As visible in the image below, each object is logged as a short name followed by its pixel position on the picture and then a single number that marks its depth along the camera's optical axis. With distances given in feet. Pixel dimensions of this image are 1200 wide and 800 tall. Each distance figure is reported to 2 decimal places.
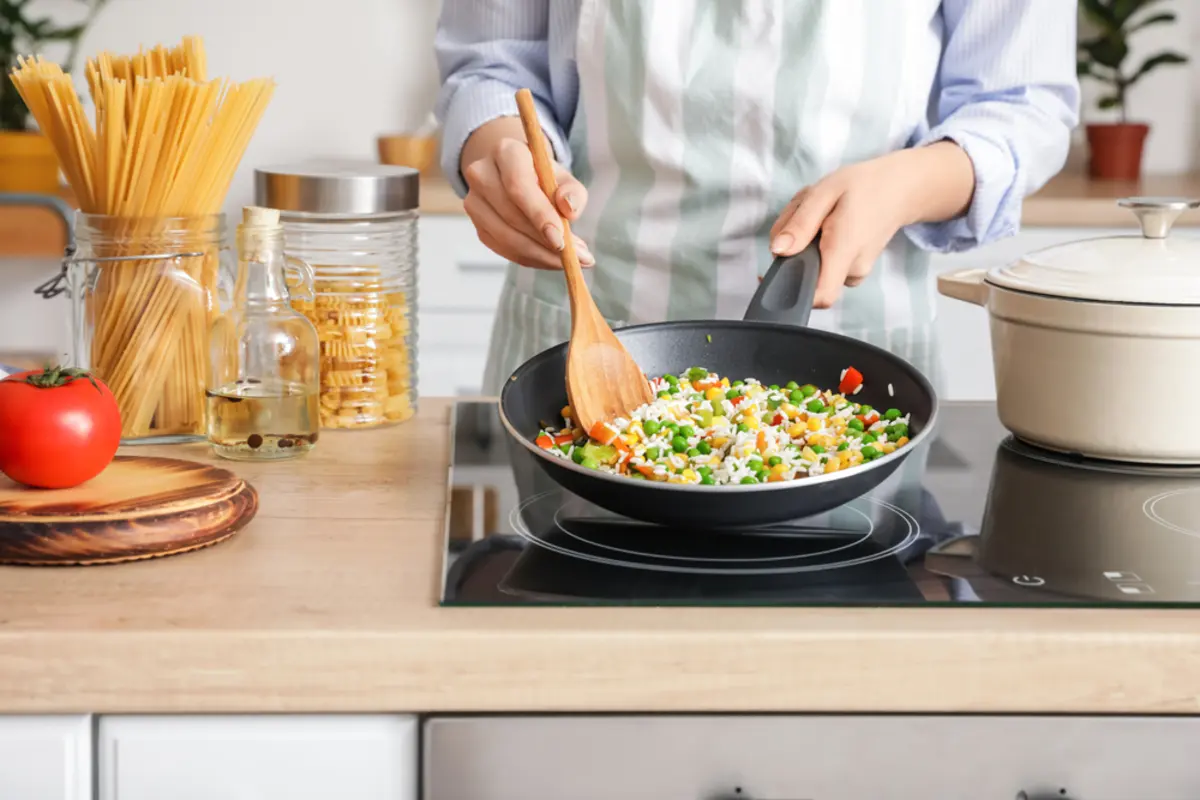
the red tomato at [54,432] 2.73
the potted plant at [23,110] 9.64
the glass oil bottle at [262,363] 3.35
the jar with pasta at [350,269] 3.66
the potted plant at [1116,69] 10.16
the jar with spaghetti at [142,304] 3.35
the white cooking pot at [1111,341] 3.18
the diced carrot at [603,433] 2.99
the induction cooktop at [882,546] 2.44
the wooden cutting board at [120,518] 2.52
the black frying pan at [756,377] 2.57
